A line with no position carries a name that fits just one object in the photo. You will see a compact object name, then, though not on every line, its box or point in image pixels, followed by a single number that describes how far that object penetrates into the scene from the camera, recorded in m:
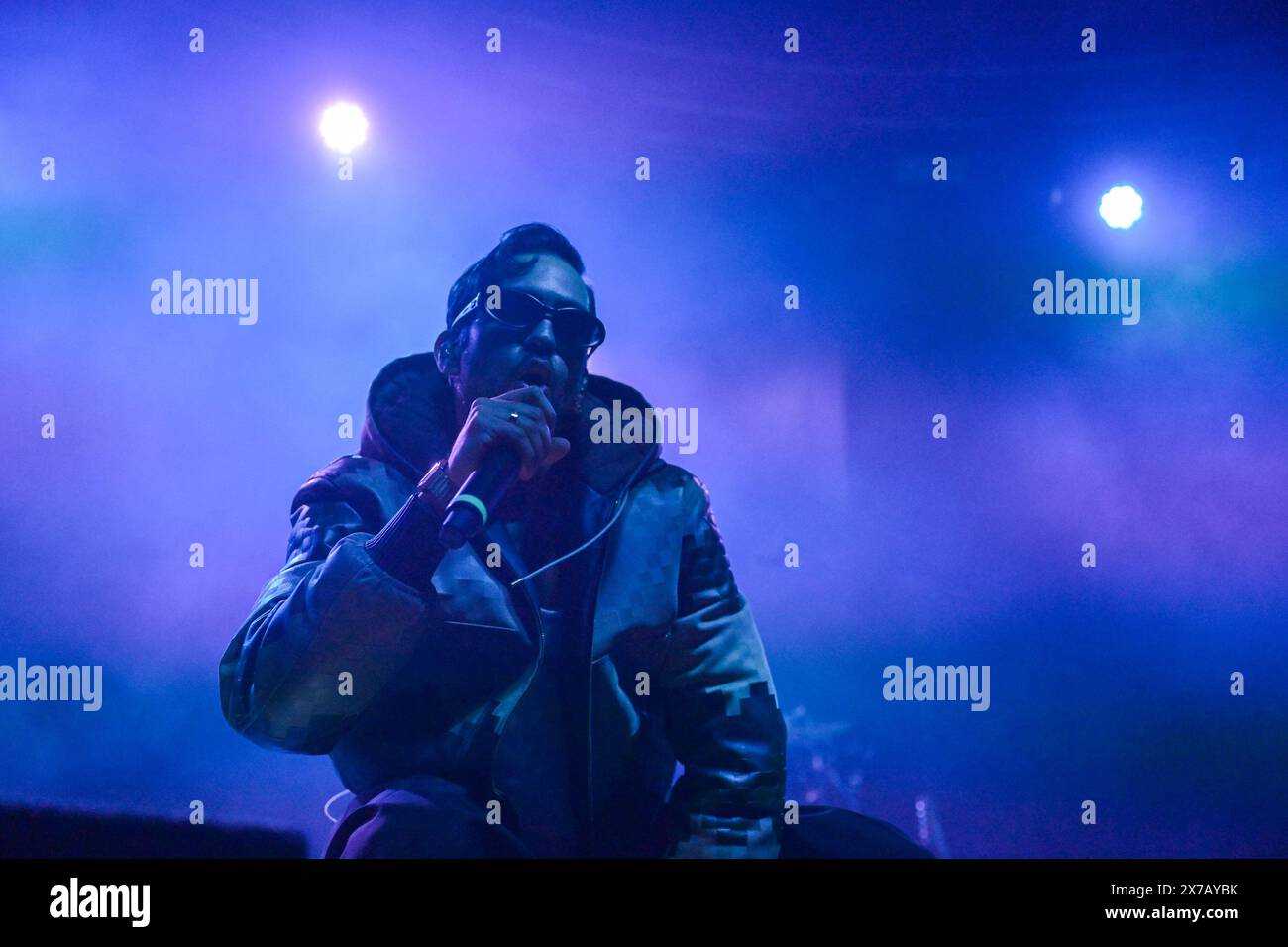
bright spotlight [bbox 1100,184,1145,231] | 3.13
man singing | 2.89
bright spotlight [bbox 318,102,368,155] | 3.06
